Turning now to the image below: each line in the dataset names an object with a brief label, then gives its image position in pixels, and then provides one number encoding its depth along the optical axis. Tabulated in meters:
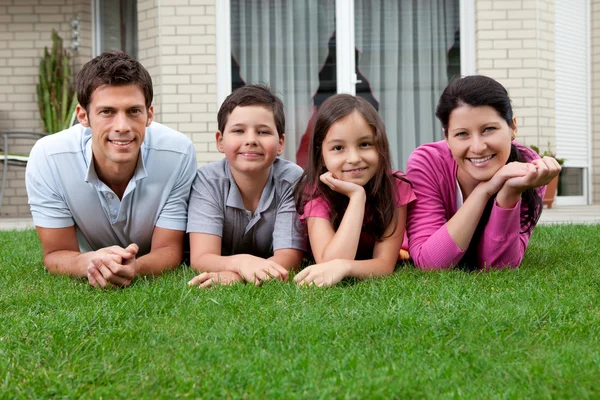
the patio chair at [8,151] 7.17
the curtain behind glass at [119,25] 8.29
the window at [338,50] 7.47
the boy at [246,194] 3.02
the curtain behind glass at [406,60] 7.51
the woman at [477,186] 2.69
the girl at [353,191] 2.82
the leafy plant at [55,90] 7.99
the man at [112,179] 2.82
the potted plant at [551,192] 7.57
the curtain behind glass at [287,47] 7.48
